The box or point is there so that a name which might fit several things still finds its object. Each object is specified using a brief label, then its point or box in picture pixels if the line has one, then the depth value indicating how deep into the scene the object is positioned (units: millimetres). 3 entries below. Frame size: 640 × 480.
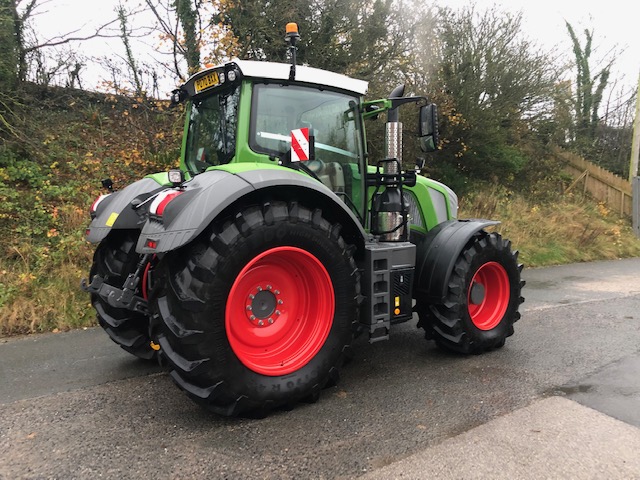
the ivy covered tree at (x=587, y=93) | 17609
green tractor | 2646
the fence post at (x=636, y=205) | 13977
